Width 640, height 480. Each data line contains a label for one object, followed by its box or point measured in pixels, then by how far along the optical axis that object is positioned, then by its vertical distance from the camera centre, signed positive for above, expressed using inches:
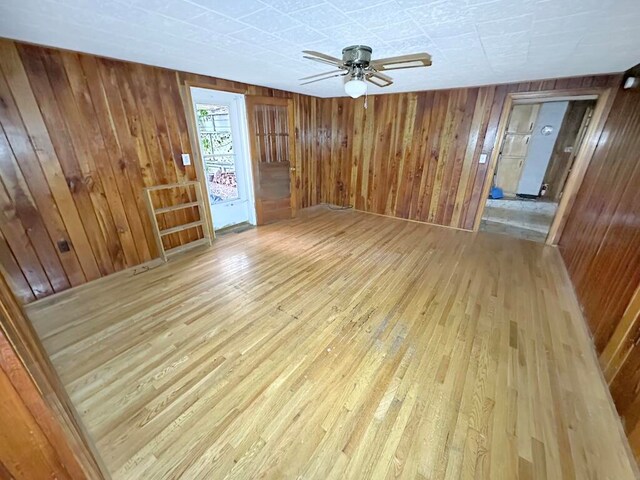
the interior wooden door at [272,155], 154.7 -3.3
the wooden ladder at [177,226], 116.5 -34.8
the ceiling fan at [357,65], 75.7 +24.6
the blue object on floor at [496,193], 251.4 -39.8
